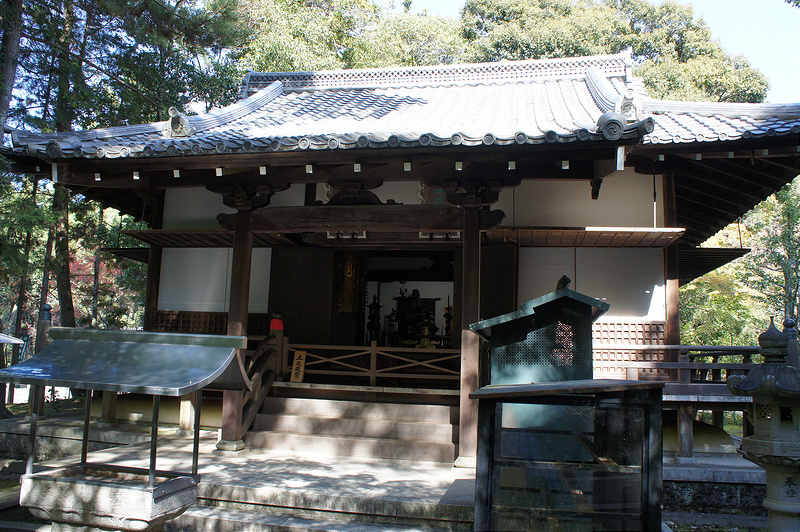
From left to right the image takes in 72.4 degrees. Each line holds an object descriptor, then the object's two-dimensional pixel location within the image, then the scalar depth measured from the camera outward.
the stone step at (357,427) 7.50
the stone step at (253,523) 5.36
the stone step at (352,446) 7.18
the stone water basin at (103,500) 4.39
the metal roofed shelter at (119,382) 4.43
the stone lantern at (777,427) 4.75
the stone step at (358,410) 7.84
